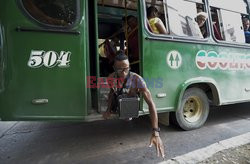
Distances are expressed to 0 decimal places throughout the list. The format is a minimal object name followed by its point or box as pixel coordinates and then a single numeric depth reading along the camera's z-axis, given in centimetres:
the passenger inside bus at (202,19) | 314
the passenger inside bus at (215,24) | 333
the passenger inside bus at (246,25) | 375
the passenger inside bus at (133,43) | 311
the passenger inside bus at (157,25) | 274
